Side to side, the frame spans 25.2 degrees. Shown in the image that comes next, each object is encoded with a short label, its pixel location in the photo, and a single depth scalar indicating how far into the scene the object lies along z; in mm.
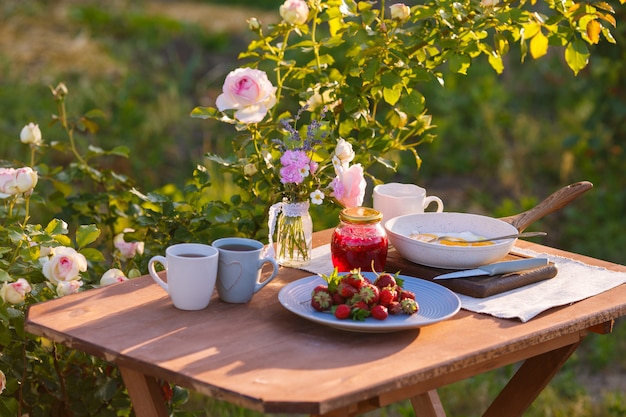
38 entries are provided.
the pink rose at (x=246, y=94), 3027
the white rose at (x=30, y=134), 3735
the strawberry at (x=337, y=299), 2669
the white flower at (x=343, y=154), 3082
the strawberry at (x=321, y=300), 2653
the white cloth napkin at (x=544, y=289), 2802
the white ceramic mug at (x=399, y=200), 3368
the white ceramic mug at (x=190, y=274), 2709
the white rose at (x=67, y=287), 2980
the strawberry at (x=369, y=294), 2627
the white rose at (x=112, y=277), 3180
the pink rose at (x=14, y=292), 3005
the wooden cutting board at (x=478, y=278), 2916
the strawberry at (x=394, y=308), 2659
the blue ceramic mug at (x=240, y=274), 2796
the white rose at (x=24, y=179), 3180
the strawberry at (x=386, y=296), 2657
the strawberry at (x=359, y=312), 2588
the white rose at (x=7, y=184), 3186
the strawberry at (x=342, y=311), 2585
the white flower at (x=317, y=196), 2996
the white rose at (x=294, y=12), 3404
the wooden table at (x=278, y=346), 2269
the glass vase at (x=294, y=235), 3085
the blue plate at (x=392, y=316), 2555
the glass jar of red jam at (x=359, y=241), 2963
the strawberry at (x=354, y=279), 2688
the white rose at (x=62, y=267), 3002
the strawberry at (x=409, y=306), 2659
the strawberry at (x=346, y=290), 2655
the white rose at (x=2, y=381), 3063
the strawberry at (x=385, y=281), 2726
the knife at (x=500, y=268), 2960
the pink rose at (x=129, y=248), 3779
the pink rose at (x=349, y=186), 3052
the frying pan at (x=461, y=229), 3041
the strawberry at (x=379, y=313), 2598
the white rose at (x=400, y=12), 3346
